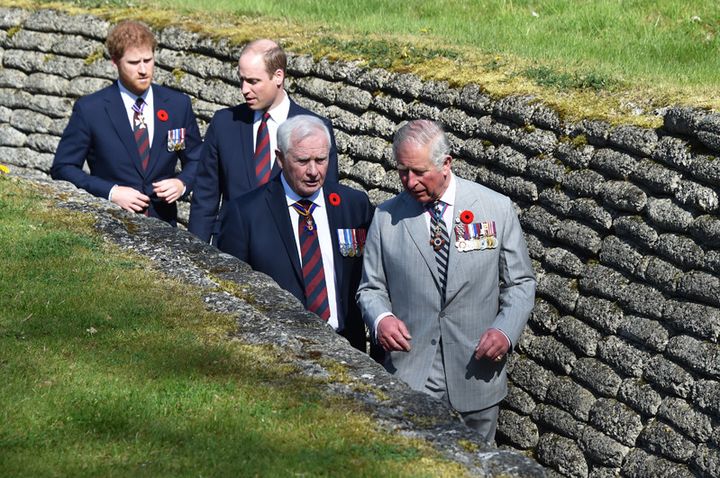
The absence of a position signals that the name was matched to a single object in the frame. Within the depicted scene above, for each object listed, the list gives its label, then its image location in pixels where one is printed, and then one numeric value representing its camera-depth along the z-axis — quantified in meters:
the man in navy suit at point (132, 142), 16.56
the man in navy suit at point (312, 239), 13.57
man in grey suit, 13.12
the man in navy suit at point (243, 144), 15.34
